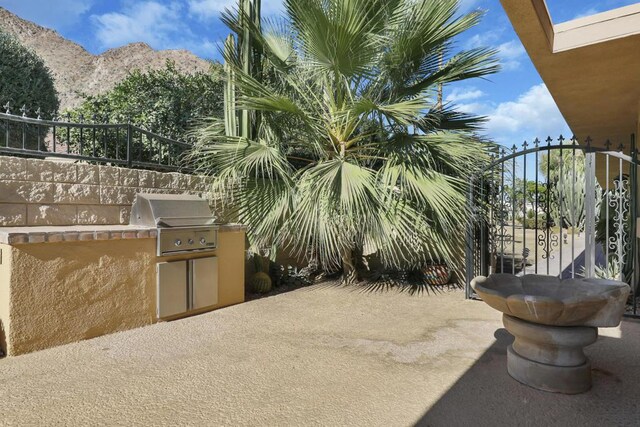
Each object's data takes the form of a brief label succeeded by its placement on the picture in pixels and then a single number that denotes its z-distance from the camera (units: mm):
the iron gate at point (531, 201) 4410
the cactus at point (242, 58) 5637
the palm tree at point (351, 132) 4930
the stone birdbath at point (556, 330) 2467
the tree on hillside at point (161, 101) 7934
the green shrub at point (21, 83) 8248
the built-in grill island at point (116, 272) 3111
